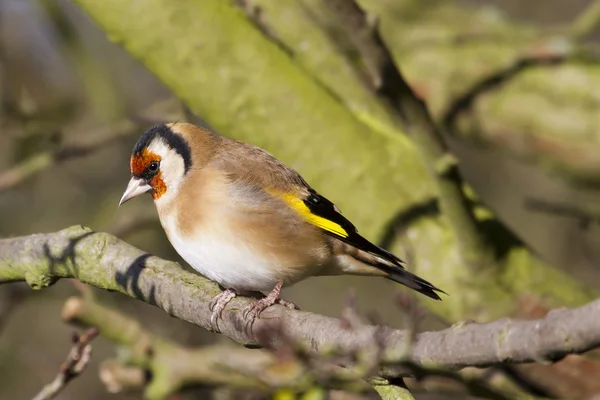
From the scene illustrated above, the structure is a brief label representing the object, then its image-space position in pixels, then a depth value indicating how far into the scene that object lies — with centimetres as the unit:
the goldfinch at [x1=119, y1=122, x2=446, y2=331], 807
